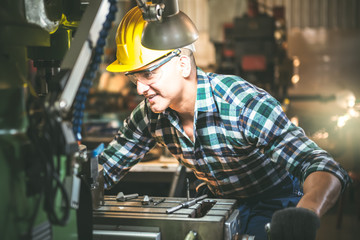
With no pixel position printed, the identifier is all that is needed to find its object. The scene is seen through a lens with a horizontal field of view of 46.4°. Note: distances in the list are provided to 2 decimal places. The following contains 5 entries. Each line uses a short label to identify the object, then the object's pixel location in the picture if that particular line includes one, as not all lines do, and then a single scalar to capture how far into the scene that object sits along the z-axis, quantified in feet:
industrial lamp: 3.95
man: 4.18
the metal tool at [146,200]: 4.20
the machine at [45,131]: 2.82
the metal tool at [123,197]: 4.36
